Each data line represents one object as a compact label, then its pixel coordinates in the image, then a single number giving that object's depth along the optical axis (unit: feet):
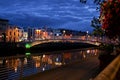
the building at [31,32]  180.21
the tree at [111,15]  10.22
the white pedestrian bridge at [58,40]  123.53
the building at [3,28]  144.54
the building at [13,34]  154.13
